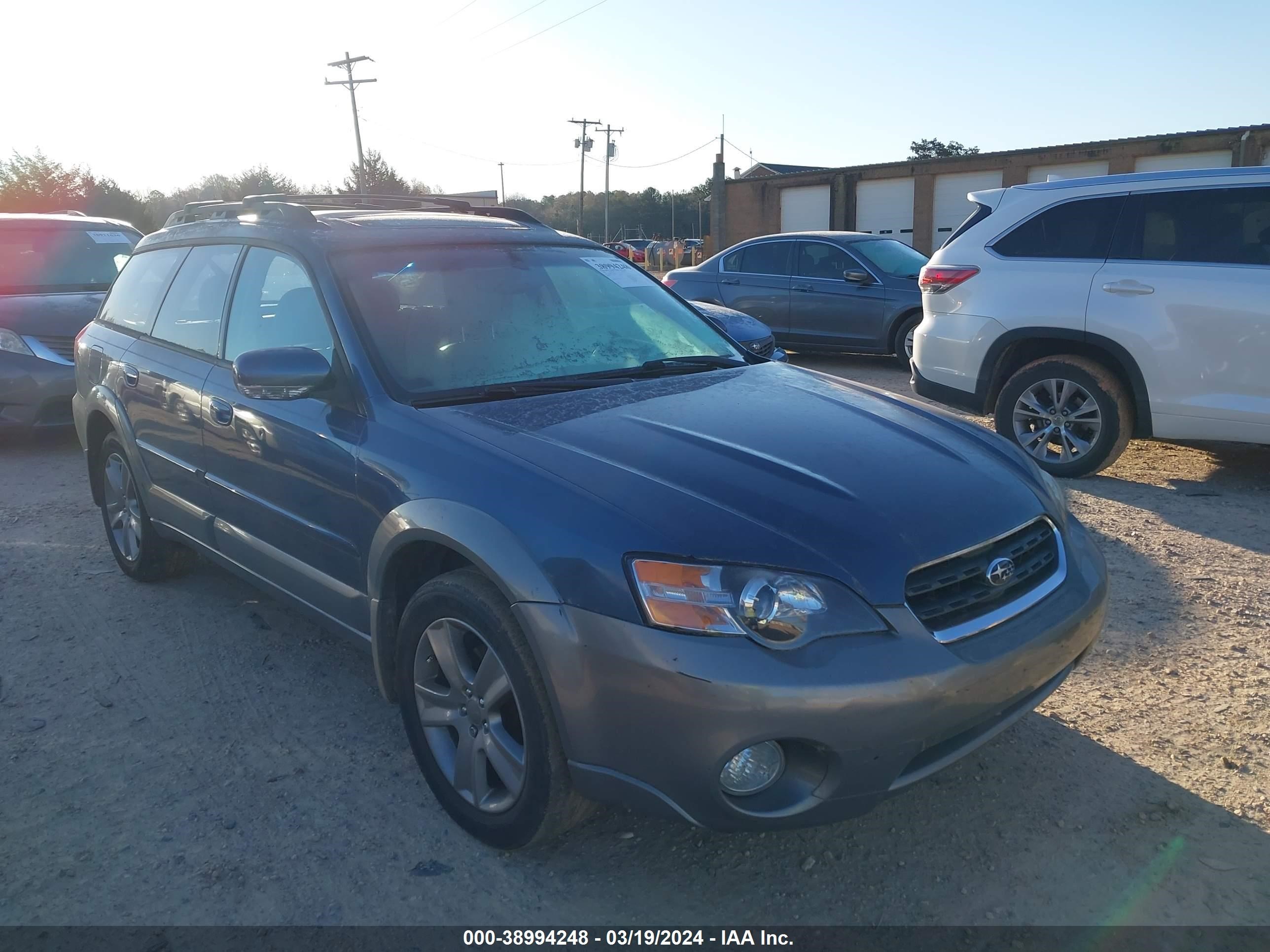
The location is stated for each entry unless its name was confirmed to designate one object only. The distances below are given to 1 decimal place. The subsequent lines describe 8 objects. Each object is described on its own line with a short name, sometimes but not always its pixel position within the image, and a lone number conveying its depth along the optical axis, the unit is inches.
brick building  921.5
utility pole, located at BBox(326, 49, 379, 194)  1787.6
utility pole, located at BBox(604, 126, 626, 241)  2370.8
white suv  210.1
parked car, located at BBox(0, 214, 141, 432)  289.9
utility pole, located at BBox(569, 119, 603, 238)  2418.8
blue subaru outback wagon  84.6
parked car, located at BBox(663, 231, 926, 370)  418.6
